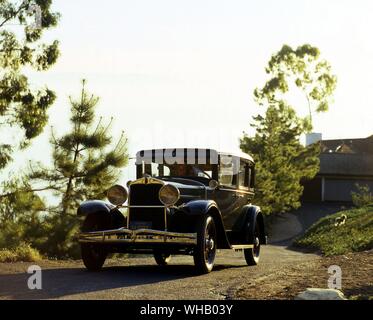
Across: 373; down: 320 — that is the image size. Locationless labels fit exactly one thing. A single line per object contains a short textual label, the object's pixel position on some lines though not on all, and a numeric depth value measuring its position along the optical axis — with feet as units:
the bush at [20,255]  45.88
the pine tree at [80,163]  64.75
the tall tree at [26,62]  64.39
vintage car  35.94
